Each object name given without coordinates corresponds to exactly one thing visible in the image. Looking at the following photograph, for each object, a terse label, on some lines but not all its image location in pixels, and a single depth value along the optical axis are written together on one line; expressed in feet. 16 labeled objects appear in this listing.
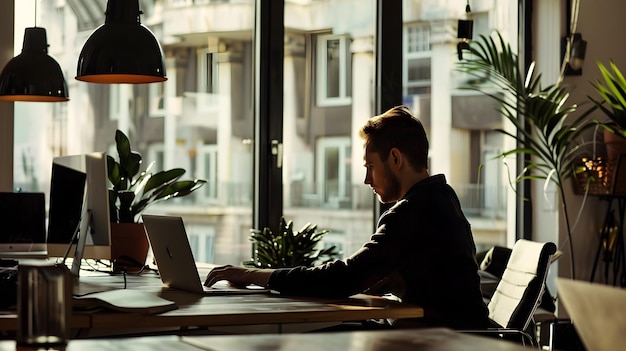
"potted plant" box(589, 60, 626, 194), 18.43
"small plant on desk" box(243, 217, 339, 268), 15.31
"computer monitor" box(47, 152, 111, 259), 10.89
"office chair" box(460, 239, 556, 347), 10.07
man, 9.23
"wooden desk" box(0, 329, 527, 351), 5.32
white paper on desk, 7.90
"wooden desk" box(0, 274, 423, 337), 7.73
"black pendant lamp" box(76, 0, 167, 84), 11.32
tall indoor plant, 19.03
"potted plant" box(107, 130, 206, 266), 12.58
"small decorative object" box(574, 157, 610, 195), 19.39
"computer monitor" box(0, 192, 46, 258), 13.52
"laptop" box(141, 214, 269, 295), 9.49
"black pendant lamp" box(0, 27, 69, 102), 13.37
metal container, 5.21
